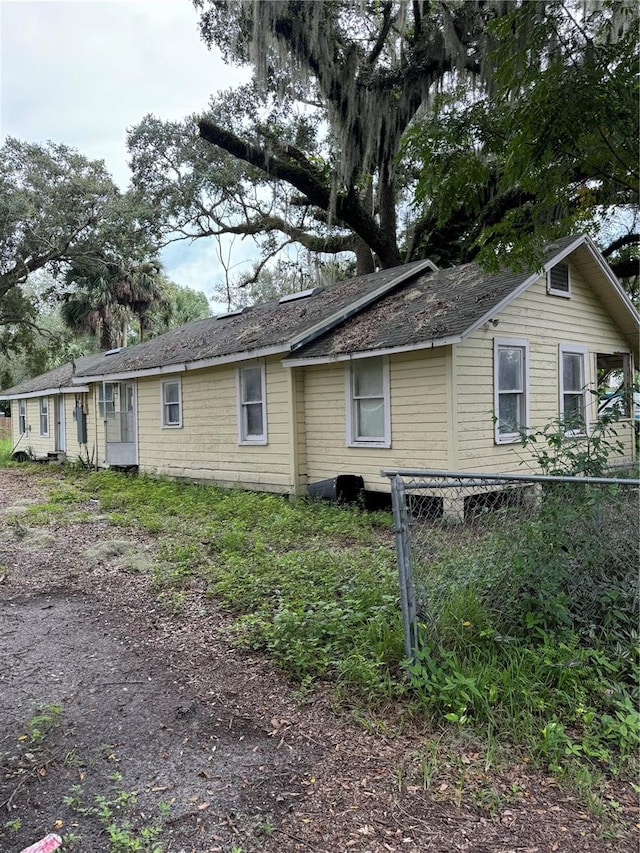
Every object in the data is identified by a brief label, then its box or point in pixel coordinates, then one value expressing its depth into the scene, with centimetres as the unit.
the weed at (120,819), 214
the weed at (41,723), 288
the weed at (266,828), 223
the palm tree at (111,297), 2244
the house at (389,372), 857
